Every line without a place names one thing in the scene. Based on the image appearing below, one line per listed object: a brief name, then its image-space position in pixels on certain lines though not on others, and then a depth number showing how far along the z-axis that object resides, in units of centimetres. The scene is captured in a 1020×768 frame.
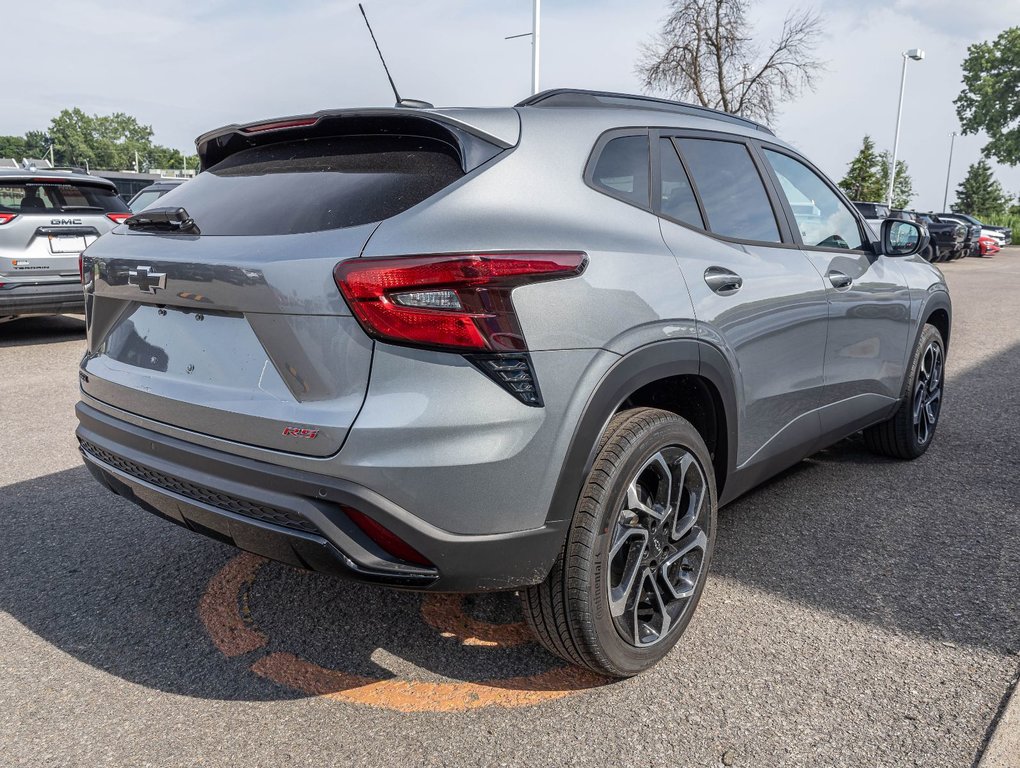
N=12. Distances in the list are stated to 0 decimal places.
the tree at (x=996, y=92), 5606
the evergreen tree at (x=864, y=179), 4768
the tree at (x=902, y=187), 8875
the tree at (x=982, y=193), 9812
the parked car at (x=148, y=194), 1368
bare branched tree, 2827
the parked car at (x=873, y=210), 2238
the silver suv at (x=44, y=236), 784
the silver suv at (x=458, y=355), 205
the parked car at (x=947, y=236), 2934
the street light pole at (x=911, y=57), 4044
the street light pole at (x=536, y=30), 2356
